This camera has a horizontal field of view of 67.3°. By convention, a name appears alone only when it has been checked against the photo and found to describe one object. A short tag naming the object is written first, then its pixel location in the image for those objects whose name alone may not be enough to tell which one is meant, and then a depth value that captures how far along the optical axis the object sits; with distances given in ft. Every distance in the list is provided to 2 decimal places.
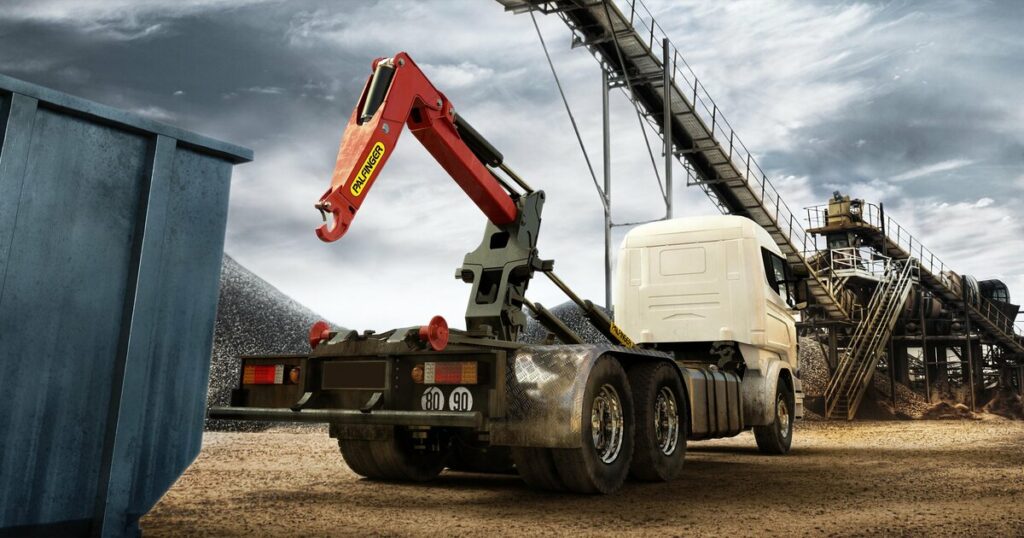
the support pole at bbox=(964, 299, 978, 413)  79.41
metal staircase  68.54
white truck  17.12
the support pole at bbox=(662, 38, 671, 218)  57.11
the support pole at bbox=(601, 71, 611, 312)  55.21
